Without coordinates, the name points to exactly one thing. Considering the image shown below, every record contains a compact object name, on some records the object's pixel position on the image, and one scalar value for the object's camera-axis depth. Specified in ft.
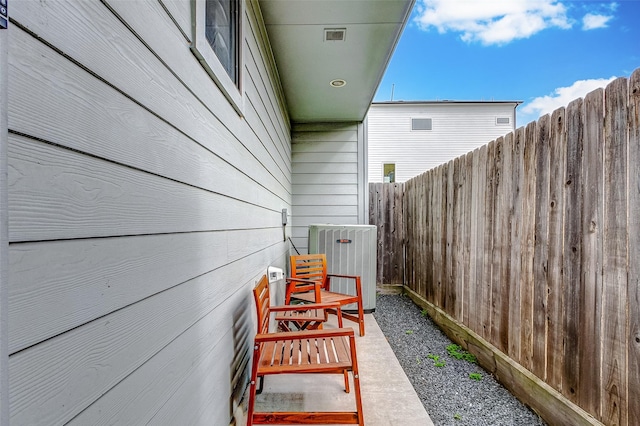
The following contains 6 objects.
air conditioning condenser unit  12.20
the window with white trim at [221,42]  3.76
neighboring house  34.78
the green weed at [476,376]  7.87
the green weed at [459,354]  8.86
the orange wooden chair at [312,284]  9.19
